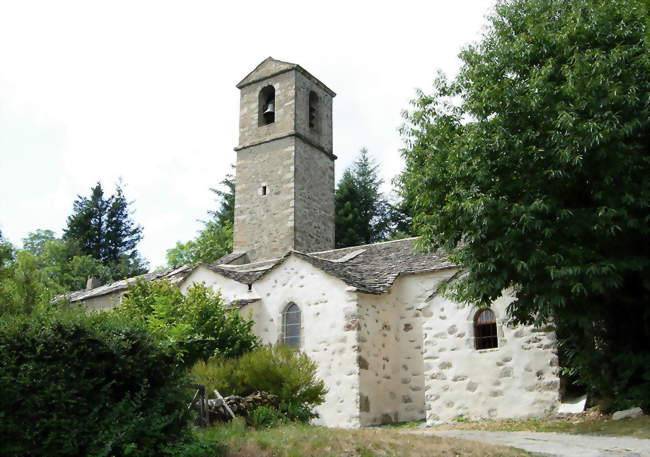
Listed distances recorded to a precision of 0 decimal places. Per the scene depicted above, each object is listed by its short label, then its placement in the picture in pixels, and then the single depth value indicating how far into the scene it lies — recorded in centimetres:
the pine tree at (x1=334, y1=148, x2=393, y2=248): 3872
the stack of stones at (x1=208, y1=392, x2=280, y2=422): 1124
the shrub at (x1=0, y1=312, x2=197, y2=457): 732
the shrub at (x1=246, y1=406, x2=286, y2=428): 1147
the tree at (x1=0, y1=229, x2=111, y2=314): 1636
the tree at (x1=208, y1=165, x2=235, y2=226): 4348
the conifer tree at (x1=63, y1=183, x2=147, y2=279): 4838
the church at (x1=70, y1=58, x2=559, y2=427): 1563
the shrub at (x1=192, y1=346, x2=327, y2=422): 1255
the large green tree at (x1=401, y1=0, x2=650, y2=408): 1173
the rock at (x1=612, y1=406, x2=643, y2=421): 1236
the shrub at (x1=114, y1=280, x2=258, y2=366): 1544
